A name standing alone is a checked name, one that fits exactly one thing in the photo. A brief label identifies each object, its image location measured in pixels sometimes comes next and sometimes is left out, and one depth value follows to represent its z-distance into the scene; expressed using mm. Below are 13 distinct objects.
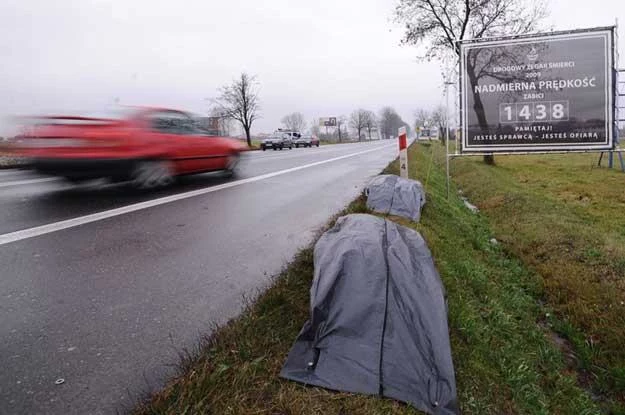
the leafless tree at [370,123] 107875
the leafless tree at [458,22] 18375
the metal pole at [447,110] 7588
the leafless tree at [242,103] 46491
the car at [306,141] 46000
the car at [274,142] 36125
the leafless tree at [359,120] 106088
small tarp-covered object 5309
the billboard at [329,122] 94438
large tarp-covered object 1908
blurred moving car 5660
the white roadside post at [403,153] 6949
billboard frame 7094
